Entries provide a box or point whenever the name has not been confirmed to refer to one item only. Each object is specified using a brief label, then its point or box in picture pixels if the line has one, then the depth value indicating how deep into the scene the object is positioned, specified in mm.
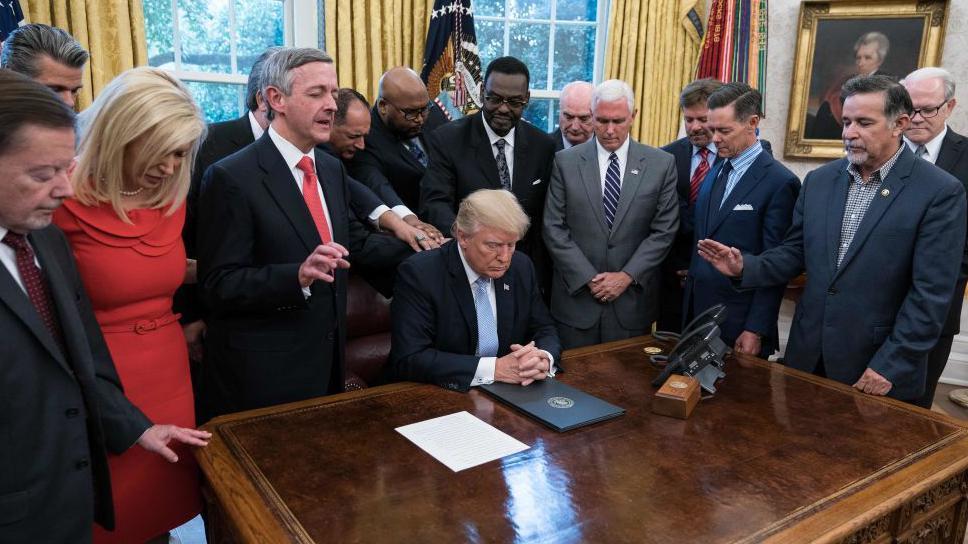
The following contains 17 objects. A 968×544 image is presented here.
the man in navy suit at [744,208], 2977
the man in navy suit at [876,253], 2389
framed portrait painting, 5871
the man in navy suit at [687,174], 3721
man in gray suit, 3236
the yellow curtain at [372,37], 5137
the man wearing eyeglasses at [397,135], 3350
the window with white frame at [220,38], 4965
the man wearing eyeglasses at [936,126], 3357
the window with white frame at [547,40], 6289
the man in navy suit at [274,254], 2084
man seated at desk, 2359
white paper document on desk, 1744
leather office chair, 3193
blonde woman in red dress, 1768
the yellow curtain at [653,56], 6266
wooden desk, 1457
